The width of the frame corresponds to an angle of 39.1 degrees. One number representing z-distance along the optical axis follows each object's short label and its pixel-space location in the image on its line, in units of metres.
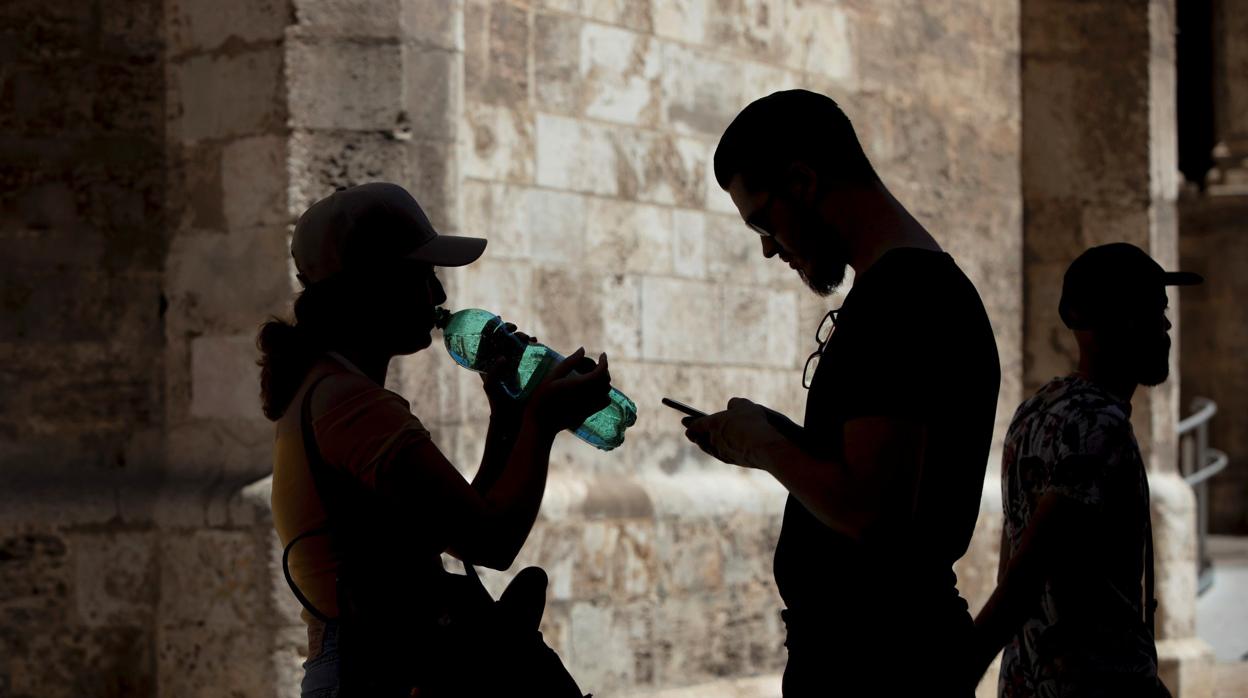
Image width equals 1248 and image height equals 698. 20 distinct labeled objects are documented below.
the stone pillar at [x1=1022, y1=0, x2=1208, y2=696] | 8.05
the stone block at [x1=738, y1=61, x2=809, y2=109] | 6.48
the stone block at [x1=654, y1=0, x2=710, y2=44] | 6.13
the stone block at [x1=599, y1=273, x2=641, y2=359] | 5.89
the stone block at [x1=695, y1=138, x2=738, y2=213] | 6.29
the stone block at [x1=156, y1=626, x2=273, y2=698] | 4.67
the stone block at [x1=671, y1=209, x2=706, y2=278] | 6.18
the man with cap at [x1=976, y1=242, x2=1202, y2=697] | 2.89
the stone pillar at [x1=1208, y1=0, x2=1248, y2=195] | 20.25
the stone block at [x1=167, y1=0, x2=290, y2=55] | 4.75
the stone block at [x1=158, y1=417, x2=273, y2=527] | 4.77
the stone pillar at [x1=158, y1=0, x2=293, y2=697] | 4.72
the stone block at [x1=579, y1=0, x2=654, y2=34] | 5.87
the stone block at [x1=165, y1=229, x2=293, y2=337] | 4.74
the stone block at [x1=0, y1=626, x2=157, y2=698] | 4.92
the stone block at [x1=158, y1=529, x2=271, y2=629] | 4.69
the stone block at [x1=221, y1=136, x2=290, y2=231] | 4.71
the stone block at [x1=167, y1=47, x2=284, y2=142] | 4.74
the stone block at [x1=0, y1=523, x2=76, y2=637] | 4.91
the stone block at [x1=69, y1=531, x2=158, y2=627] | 4.95
